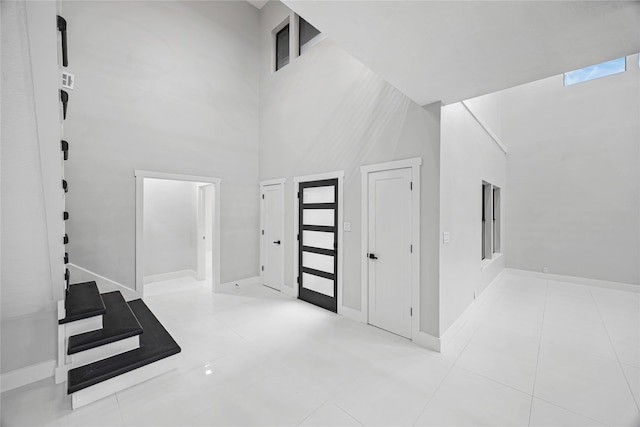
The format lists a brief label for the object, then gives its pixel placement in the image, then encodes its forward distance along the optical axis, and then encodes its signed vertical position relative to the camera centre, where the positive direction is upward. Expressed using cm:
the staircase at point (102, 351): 209 -131
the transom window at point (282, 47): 512 +333
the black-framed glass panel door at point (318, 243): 396 -51
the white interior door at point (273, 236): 486 -47
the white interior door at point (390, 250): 310 -49
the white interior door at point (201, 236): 566 -54
